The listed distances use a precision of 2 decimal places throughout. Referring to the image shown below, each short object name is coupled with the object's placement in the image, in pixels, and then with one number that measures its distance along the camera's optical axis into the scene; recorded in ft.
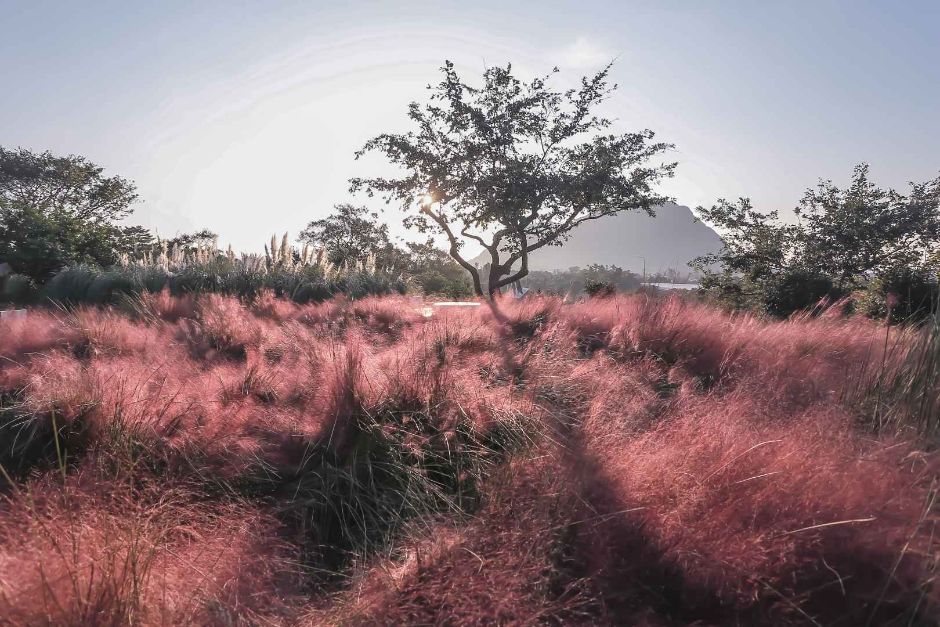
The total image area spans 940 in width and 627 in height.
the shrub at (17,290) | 45.01
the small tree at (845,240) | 52.75
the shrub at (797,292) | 34.76
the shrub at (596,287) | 37.03
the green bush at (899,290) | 28.14
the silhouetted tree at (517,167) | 53.83
